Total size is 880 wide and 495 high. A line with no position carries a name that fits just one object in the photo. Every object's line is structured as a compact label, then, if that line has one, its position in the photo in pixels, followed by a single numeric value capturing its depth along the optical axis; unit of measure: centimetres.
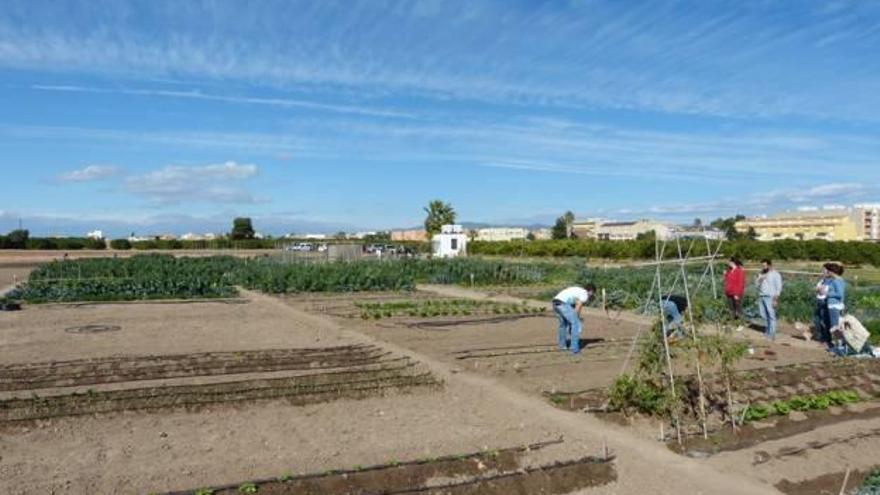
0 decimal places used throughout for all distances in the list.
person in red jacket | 1542
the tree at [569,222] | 10929
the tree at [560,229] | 11484
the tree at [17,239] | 7475
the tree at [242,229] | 9256
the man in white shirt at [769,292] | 1474
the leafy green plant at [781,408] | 876
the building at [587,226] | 15634
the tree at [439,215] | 8138
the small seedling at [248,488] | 574
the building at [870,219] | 14099
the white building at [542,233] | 15748
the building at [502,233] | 16675
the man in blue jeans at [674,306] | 1271
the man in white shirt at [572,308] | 1229
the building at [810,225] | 11462
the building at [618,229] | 12065
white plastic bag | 1272
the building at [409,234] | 14649
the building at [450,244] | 5694
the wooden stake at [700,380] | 792
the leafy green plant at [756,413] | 851
